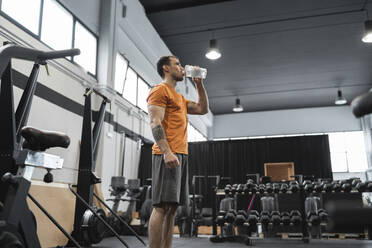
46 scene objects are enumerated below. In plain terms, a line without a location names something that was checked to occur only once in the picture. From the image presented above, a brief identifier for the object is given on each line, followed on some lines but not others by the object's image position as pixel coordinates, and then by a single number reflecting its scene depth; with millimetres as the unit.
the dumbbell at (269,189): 4500
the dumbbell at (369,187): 4062
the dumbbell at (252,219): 4195
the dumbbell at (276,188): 4500
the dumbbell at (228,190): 4593
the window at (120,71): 5813
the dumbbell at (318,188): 4301
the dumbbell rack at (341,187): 4147
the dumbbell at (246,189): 4503
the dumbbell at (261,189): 4469
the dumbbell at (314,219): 4199
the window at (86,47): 4848
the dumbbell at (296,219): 4215
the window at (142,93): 6934
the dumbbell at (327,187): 4266
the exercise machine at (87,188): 2877
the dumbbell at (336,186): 4258
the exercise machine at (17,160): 1275
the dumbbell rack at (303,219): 4168
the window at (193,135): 10461
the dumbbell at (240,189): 4521
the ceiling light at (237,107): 10575
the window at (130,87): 6285
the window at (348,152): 11219
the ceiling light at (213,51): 6289
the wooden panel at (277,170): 10469
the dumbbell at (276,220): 4270
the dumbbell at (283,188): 4457
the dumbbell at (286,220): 4258
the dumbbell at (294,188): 4340
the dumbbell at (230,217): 4199
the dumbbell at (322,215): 4230
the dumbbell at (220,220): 4248
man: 1722
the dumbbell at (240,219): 4152
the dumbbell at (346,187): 4207
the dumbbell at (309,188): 4309
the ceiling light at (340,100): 9750
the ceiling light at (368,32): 5684
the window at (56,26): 4176
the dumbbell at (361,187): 4109
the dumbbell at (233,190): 4581
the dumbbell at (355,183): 4320
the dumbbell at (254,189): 4484
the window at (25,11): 3558
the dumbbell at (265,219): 4289
